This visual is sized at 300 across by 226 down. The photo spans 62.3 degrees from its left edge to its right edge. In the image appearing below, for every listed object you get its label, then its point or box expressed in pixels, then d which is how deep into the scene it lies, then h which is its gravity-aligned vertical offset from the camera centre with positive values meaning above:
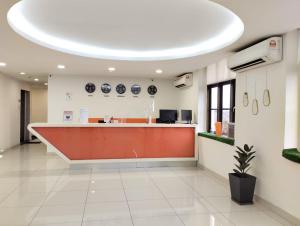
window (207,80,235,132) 5.86 +0.21
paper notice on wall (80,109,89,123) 6.39 -0.12
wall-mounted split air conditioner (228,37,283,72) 3.67 +0.90
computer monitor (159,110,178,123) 8.02 -0.17
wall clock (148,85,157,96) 8.85 +0.74
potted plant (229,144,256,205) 3.93 -1.13
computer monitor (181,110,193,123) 7.22 -0.15
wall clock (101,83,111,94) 8.55 +0.77
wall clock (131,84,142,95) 8.75 +0.76
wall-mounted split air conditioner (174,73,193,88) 7.50 +0.96
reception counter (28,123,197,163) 6.11 -0.79
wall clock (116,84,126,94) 8.63 +0.75
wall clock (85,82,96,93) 8.48 +0.79
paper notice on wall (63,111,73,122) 8.07 -0.22
